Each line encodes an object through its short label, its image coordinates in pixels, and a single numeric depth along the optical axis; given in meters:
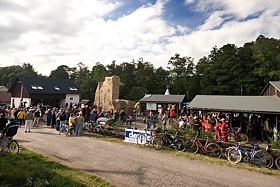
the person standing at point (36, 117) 16.50
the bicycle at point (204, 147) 9.15
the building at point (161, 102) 29.88
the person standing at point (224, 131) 10.87
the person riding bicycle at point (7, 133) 7.95
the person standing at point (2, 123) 8.70
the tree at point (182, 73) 44.88
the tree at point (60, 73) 67.94
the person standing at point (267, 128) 12.97
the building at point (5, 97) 46.34
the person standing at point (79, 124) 13.16
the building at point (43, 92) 34.00
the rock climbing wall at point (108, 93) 29.16
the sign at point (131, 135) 11.56
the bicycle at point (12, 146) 8.29
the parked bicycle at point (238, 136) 13.07
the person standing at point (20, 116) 15.94
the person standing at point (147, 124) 15.17
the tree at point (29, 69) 77.74
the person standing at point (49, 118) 17.36
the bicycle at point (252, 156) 7.89
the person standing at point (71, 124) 13.35
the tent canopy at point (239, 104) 13.78
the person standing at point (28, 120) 13.80
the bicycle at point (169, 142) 10.02
